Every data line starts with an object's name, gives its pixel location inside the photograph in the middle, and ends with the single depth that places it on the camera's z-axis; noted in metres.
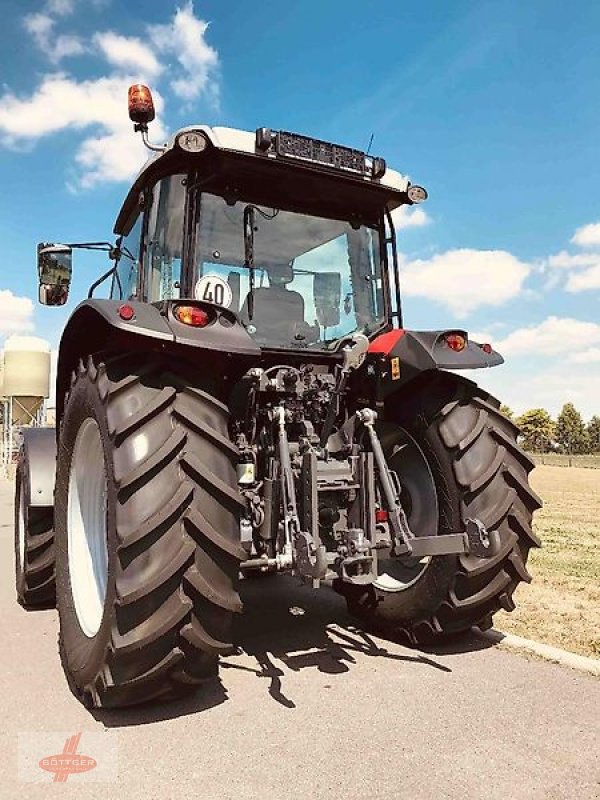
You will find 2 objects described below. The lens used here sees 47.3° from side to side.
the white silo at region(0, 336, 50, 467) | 24.94
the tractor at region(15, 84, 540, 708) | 2.98
